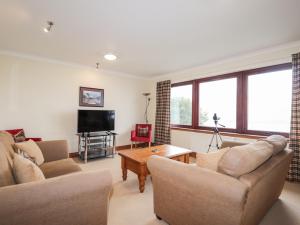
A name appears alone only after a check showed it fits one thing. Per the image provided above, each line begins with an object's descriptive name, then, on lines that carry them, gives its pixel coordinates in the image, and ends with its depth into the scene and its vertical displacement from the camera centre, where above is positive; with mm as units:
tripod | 3775 -483
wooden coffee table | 2402 -670
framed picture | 4355 +452
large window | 3104 +359
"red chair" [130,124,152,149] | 4633 -539
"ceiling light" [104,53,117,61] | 3244 +1150
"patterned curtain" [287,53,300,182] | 2771 -115
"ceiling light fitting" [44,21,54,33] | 2278 +1231
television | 4023 -191
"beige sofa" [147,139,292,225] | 1161 -622
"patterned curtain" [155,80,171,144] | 4996 +65
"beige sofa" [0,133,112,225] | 968 -567
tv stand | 3973 -823
